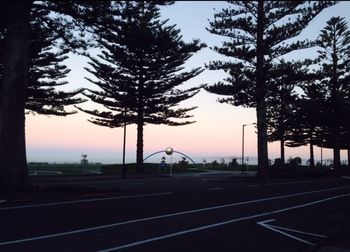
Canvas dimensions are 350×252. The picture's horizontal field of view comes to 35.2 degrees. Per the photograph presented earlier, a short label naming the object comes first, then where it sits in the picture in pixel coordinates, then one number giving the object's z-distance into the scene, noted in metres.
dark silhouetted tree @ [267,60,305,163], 37.34
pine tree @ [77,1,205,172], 48.28
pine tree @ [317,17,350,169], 51.69
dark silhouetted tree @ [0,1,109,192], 17.09
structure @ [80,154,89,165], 68.38
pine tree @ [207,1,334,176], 35.50
